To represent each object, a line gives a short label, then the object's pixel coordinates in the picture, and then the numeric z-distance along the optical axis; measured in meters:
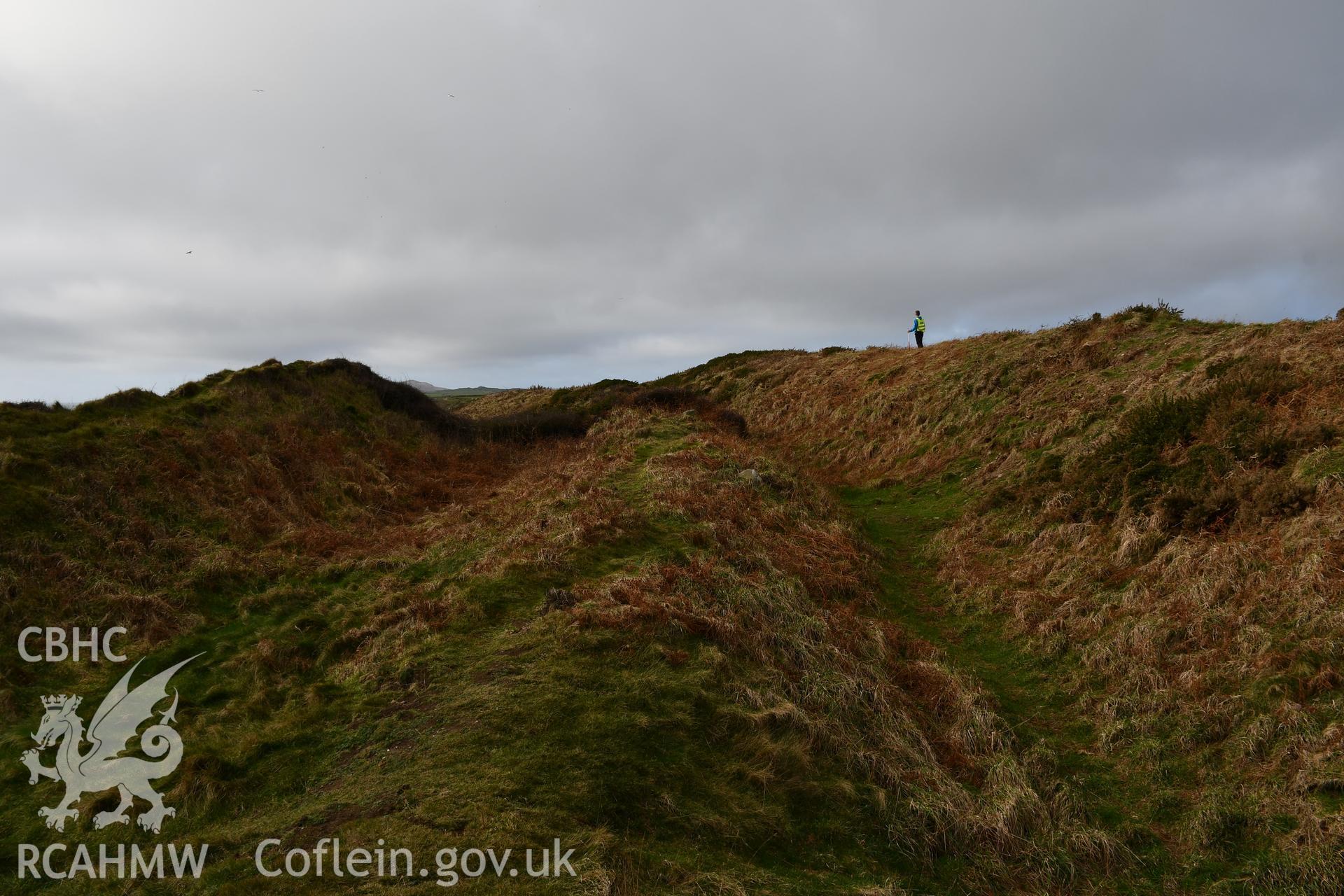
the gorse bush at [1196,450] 12.26
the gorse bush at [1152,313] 22.11
